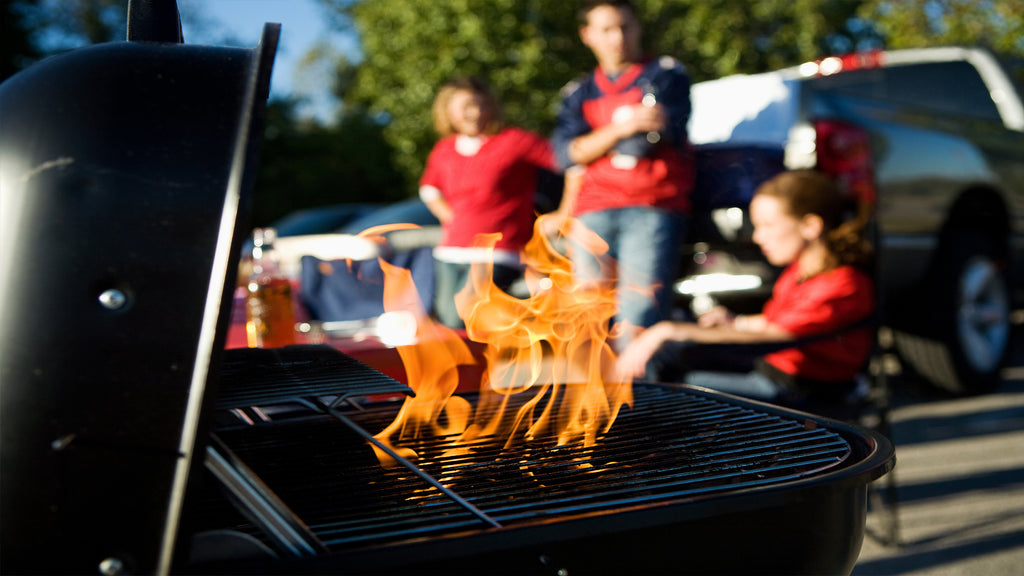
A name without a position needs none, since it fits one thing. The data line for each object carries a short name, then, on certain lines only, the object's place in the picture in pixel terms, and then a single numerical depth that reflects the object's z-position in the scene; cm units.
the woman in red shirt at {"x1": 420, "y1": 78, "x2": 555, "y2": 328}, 400
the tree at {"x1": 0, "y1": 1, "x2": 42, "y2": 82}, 1934
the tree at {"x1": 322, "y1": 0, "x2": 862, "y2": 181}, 1669
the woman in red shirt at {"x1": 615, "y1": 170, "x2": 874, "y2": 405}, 255
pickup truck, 425
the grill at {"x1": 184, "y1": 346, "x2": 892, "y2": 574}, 99
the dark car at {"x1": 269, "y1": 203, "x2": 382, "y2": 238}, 1001
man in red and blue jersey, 332
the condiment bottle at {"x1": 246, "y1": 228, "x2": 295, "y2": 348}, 244
